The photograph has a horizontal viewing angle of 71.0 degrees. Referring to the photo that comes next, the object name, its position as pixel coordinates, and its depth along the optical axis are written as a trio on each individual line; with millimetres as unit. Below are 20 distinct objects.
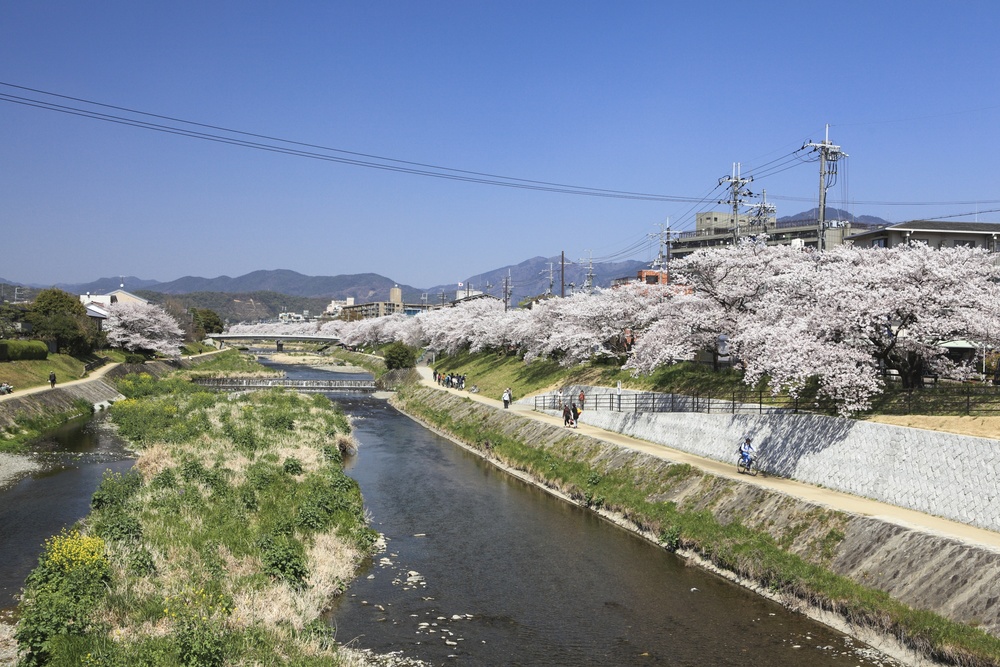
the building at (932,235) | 50625
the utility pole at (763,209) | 53212
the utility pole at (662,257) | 72262
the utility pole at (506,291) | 86244
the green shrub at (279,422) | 40219
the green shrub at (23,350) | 54250
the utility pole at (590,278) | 84875
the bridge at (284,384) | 71312
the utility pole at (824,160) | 33656
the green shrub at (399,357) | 82875
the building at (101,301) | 82125
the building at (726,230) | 96938
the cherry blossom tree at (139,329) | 83562
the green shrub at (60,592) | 13164
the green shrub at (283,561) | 17891
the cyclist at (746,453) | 25359
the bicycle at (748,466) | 25453
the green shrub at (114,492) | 22844
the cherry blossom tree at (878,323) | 24141
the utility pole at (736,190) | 46844
